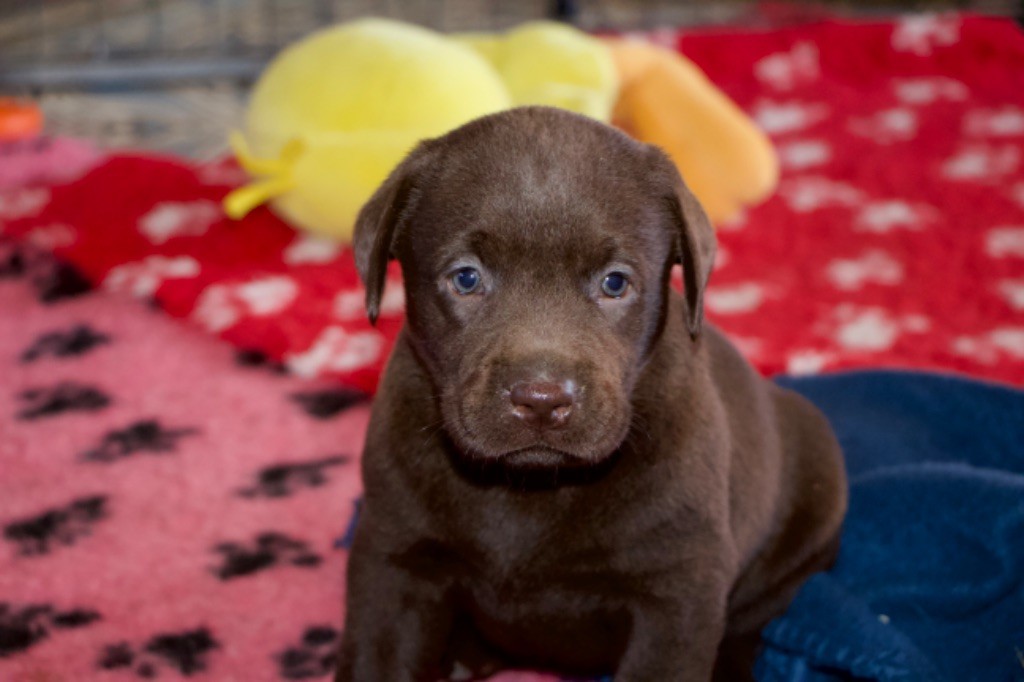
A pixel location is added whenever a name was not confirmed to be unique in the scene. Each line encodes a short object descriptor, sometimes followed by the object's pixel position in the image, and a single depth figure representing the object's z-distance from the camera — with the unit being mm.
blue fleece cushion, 2078
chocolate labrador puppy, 1708
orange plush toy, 4008
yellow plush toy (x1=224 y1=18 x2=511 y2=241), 3361
